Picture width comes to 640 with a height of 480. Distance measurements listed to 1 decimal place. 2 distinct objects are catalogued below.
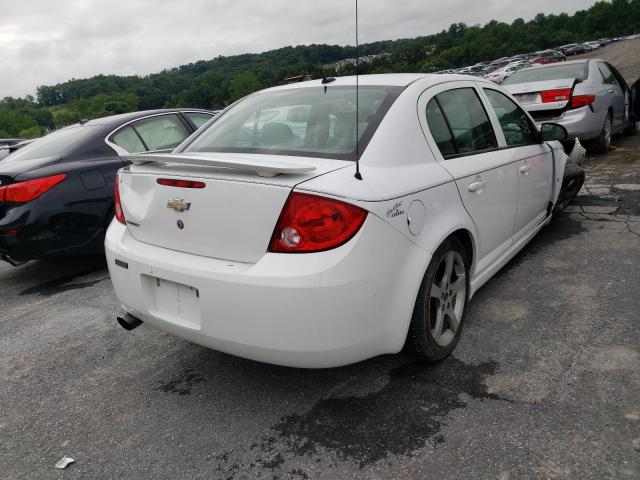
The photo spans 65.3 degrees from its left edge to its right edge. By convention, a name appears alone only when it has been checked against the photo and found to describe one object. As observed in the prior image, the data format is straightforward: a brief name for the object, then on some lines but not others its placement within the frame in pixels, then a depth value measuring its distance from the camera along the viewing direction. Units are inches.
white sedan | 77.7
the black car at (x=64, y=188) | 160.7
